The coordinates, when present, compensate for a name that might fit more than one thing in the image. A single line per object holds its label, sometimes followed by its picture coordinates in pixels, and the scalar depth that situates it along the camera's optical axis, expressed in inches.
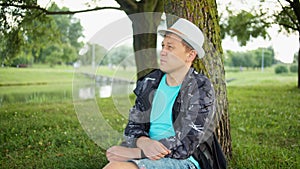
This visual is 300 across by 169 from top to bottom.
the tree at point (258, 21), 450.1
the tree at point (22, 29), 267.0
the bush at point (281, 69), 779.9
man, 88.0
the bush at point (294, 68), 763.9
